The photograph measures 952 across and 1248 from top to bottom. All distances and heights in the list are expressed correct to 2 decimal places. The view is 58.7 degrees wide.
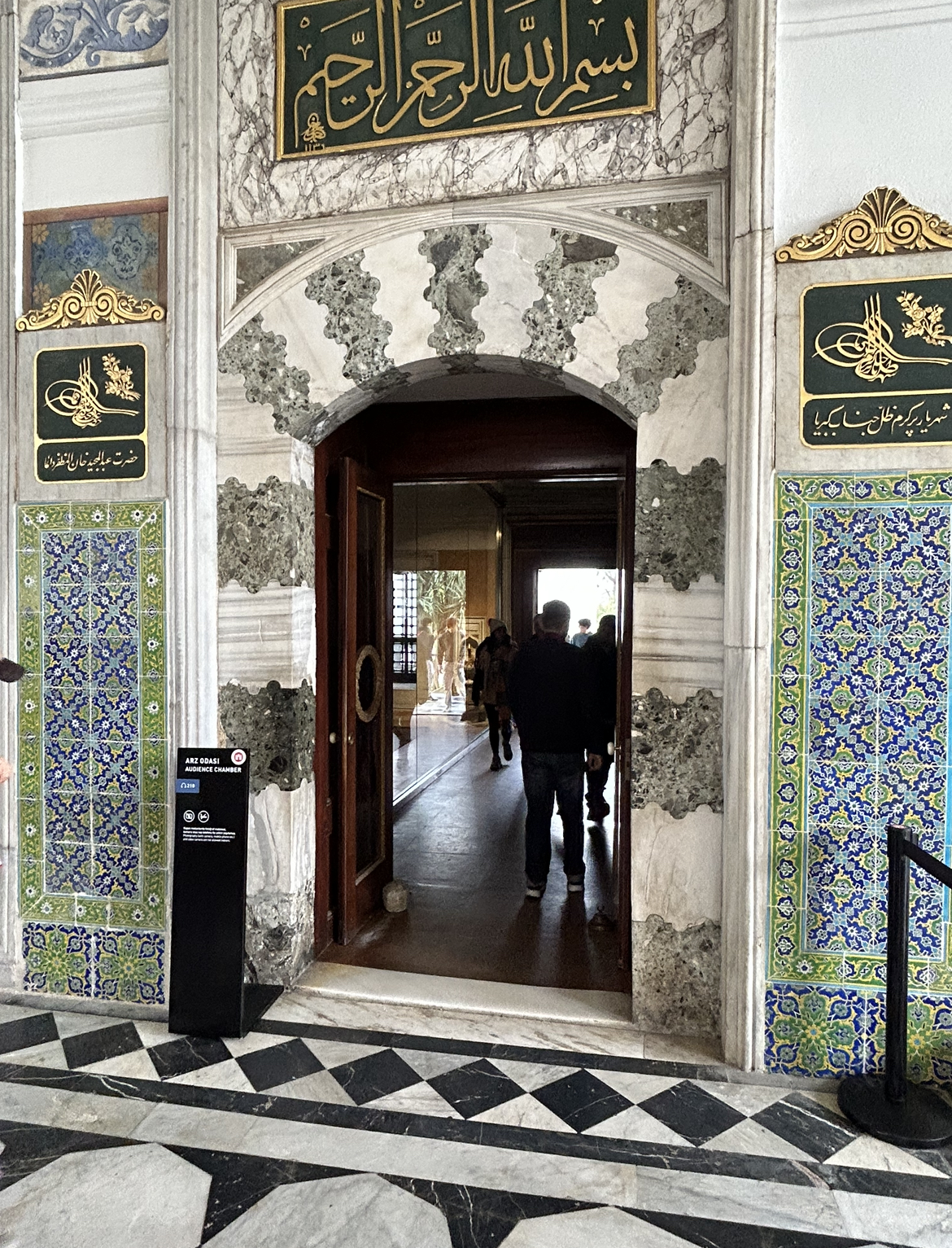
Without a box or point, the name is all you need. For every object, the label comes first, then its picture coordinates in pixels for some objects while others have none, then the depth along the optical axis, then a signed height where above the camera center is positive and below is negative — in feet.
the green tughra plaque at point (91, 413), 10.68 +2.58
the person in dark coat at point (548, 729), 14.53 -1.96
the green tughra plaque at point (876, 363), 8.73 +2.65
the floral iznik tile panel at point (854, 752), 8.81 -1.43
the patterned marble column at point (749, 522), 9.00 +1.02
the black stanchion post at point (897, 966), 8.32 -3.45
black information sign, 9.86 -3.27
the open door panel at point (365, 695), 12.38 -1.25
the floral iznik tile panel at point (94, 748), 10.70 -1.70
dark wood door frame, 11.82 +2.44
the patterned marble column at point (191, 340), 10.42 +3.41
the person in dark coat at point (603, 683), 14.69 -1.15
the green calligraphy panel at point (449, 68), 9.70 +6.53
